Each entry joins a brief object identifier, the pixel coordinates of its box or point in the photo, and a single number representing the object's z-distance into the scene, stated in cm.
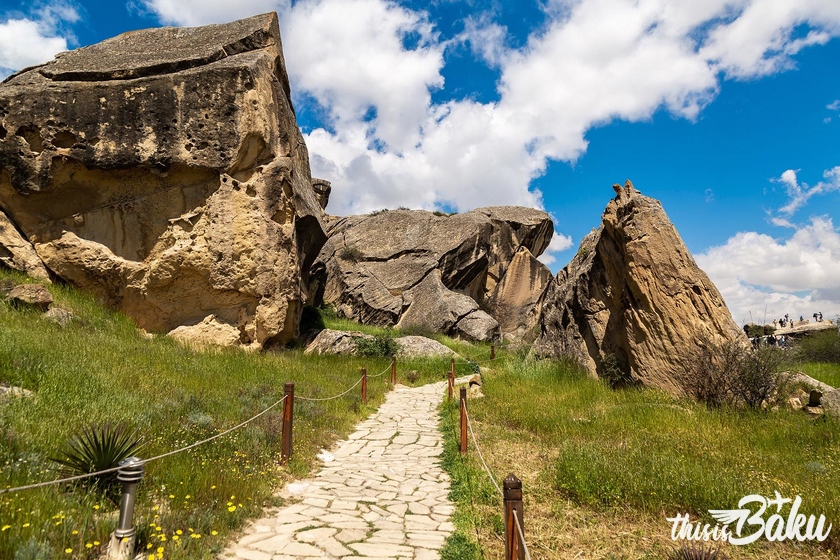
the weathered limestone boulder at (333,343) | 1702
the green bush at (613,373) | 1046
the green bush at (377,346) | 1747
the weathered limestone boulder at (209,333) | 1351
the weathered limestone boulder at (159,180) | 1263
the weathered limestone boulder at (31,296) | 1078
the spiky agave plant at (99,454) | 397
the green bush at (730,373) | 800
